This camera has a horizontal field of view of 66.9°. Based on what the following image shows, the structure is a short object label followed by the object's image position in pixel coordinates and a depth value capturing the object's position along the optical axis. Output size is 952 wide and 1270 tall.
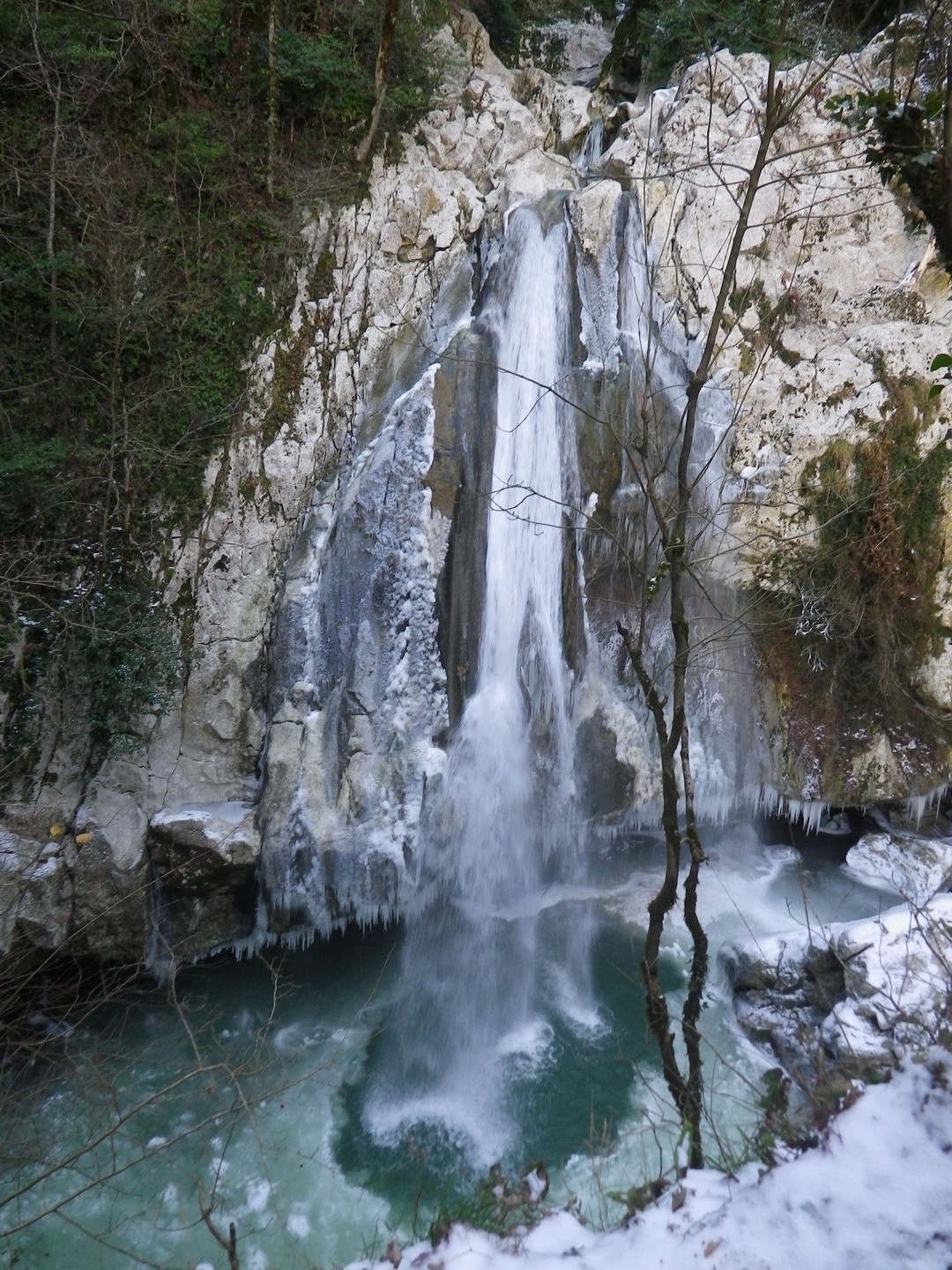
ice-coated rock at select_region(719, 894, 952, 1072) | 4.54
